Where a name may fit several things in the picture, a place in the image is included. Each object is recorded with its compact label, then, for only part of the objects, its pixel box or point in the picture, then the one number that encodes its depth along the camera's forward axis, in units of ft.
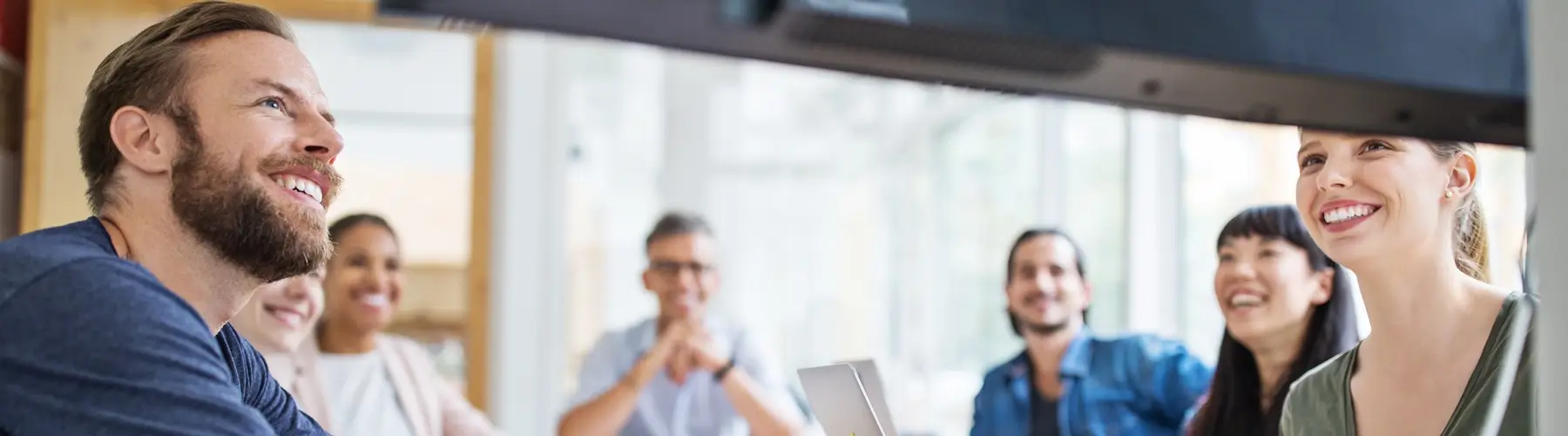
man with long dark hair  8.14
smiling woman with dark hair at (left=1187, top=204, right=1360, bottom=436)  5.37
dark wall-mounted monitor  1.92
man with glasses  10.62
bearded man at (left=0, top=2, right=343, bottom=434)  3.64
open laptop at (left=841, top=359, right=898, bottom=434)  4.23
